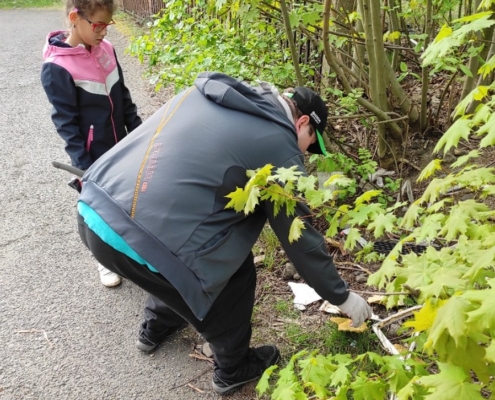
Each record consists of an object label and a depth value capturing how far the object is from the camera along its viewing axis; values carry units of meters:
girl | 2.77
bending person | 1.92
